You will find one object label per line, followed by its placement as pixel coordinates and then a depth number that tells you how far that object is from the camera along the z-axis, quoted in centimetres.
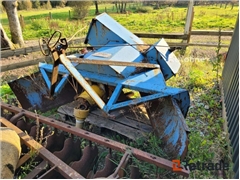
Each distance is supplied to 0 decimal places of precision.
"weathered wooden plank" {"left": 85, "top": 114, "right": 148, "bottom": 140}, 245
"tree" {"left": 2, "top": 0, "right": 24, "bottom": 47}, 673
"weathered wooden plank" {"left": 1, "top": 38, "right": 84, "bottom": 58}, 444
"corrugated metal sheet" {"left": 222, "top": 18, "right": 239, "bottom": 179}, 202
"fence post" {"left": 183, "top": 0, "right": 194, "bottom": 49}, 584
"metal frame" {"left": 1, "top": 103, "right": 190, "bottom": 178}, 169
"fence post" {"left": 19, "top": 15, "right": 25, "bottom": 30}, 1076
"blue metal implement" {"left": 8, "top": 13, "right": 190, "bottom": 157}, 223
